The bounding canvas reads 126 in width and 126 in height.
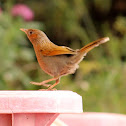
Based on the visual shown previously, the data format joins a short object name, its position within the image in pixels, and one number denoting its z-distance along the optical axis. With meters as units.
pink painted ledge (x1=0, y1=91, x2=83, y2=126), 3.64
